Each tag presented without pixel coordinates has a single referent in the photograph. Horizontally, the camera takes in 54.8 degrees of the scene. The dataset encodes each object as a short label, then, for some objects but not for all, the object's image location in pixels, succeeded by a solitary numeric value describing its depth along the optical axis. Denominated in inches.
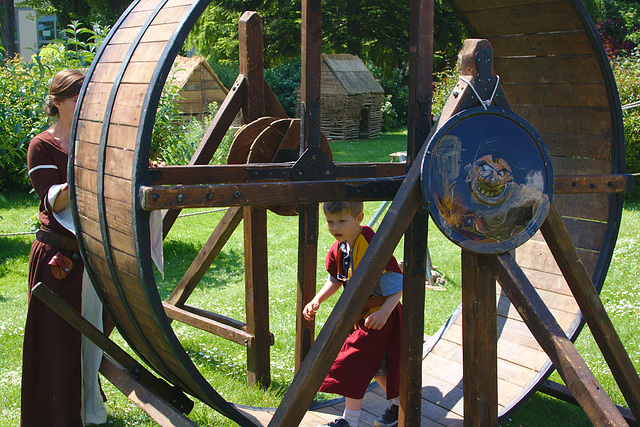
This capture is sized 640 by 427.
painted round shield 98.1
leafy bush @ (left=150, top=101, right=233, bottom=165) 294.2
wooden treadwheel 92.8
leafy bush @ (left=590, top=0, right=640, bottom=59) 850.1
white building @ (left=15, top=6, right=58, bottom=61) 1437.0
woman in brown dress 124.0
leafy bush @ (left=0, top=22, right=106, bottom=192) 258.5
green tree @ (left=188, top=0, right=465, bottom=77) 946.1
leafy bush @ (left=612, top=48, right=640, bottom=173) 389.5
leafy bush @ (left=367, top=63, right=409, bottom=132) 911.7
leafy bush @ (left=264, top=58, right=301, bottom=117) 810.8
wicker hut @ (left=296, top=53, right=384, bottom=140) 745.6
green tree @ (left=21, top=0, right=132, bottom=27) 1022.4
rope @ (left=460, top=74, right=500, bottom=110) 100.5
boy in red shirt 120.0
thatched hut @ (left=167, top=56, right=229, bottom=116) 572.7
